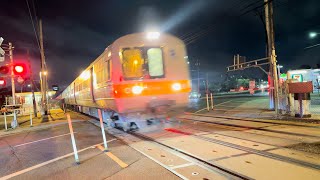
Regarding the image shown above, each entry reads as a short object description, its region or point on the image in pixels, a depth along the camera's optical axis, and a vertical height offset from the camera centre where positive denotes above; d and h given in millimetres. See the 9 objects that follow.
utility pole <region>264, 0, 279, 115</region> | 9804 +1829
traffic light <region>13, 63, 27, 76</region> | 8448 +1148
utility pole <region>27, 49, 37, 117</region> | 18455 -614
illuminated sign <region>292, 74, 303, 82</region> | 17483 +938
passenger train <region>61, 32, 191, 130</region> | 6855 +587
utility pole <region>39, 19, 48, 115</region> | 18696 +1217
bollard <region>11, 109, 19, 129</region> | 11470 -1509
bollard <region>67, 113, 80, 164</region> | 4831 -1520
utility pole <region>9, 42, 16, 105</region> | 9113 +992
